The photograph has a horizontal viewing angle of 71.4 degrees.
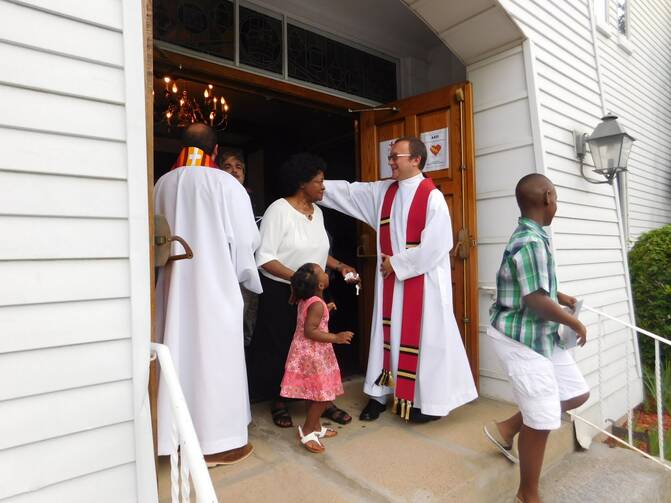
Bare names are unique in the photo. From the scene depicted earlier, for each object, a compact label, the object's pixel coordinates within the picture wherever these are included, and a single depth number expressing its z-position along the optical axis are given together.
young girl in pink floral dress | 2.55
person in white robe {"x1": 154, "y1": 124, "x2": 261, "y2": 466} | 2.28
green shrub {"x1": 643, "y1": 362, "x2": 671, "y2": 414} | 4.93
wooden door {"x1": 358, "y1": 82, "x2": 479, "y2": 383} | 3.60
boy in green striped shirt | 2.12
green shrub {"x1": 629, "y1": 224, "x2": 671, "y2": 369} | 5.70
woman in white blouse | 2.87
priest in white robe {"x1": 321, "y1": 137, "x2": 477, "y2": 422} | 2.99
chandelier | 4.84
